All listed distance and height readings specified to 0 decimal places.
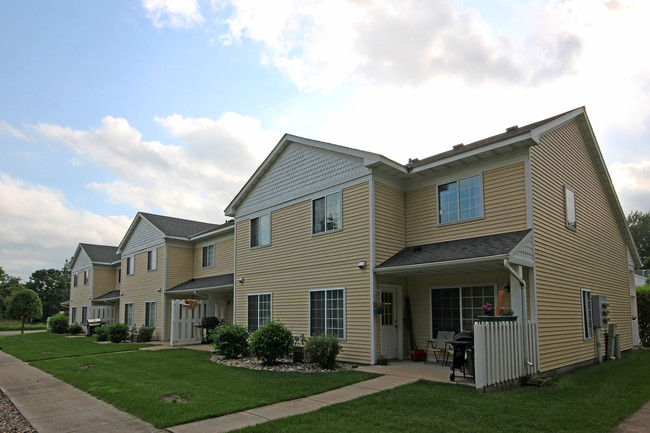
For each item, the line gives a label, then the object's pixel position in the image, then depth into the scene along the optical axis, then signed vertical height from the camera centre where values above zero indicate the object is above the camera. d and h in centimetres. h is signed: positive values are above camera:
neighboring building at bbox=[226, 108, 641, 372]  1086 +104
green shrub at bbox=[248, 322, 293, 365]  1222 -184
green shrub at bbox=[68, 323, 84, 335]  3061 -350
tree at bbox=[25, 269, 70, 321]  7238 -114
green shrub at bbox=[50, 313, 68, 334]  3147 -330
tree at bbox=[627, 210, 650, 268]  5225 +510
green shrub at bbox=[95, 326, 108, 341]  2225 -281
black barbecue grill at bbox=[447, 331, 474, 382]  907 -163
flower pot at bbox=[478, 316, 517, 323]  872 -85
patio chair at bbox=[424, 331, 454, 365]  1183 -192
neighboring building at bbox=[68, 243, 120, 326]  3222 -45
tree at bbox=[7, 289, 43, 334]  3428 -206
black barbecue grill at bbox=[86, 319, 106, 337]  2850 -301
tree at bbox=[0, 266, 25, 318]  5950 -87
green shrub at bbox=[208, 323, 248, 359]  1384 -199
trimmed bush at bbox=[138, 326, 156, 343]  2206 -279
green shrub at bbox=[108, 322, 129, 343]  2150 -266
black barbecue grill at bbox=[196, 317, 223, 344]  1895 -196
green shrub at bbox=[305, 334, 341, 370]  1133 -188
